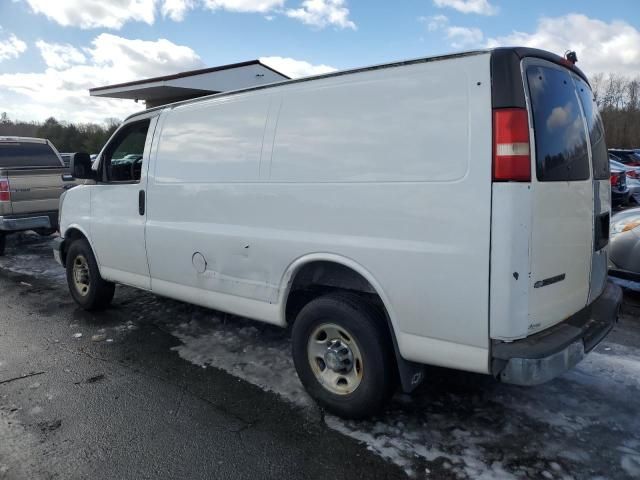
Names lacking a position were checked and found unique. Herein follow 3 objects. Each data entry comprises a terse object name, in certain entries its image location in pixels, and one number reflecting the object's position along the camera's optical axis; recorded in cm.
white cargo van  254
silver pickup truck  861
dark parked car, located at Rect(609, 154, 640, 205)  1391
